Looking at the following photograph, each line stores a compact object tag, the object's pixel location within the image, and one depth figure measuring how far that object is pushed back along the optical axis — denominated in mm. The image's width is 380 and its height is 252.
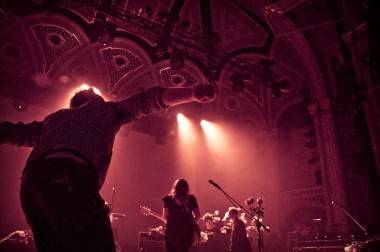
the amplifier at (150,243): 8531
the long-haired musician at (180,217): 5316
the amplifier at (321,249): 7207
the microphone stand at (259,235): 5902
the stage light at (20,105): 10516
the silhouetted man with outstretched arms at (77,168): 1579
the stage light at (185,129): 14688
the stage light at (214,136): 15183
